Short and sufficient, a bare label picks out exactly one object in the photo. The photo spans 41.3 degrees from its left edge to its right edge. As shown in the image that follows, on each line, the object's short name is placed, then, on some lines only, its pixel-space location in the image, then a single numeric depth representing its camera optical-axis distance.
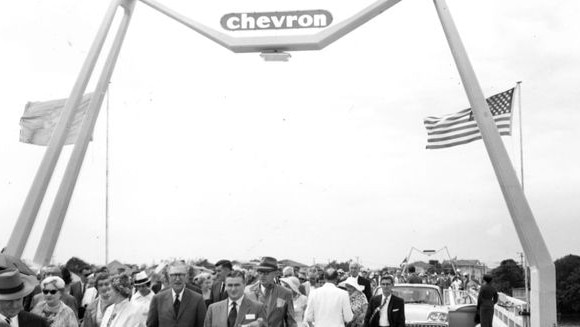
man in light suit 10.52
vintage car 15.06
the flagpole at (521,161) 19.72
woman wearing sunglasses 7.84
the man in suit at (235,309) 8.01
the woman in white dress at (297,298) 13.20
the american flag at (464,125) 18.23
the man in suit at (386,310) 11.07
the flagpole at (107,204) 26.84
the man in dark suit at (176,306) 8.73
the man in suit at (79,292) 12.66
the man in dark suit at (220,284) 13.09
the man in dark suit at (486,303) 16.36
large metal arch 15.14
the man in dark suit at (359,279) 14.49
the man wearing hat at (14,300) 5.22
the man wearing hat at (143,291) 9.19
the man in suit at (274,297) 8.99
